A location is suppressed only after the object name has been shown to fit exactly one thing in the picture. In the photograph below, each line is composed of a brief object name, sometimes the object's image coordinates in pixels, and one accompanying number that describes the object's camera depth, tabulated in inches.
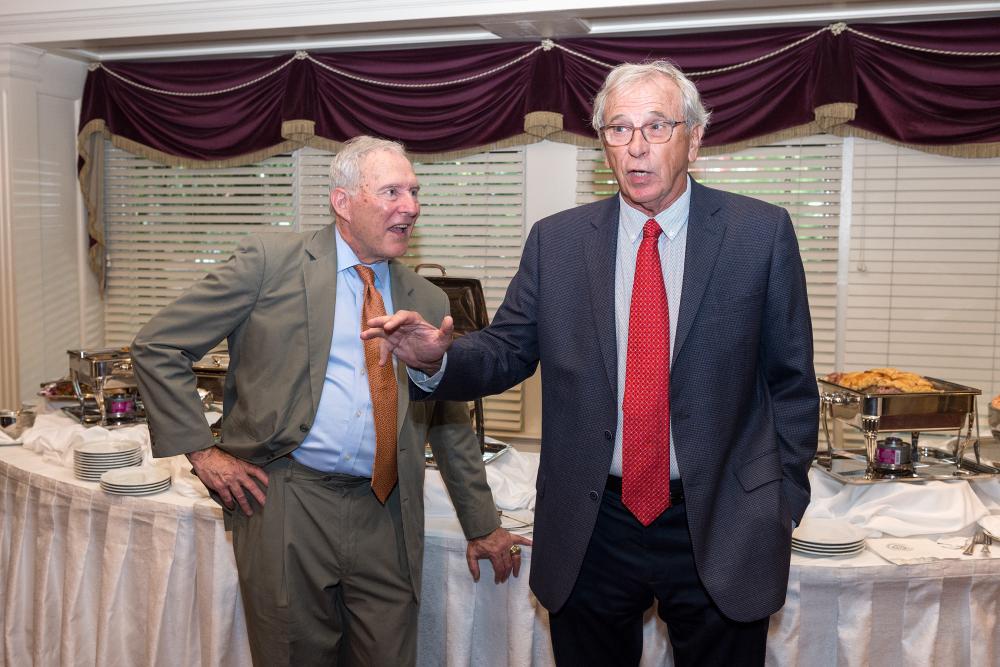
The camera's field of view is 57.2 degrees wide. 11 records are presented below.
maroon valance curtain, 148.9
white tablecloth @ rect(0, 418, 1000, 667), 81.9
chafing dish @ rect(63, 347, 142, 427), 131.9
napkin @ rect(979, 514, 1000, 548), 88.0
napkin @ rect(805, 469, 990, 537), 92.1
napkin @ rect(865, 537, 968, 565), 83.0
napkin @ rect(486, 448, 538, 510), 100.6
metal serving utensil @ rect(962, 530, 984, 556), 85.0
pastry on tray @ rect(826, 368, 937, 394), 103.0
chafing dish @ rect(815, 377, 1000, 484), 101.0
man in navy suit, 58.9
